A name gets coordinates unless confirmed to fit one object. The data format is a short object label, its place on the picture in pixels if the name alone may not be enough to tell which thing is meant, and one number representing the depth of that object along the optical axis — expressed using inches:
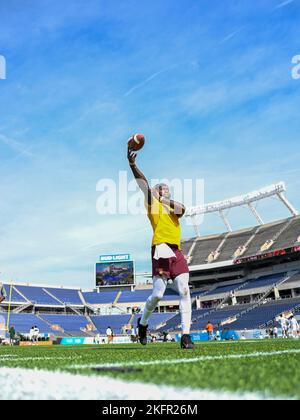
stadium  1633.5
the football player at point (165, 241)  208.7
